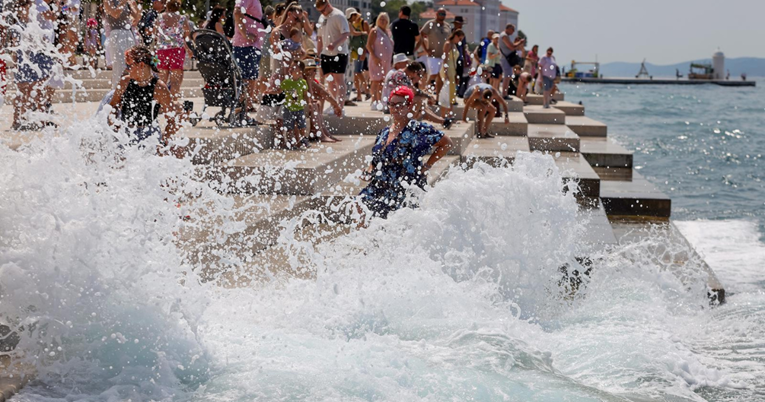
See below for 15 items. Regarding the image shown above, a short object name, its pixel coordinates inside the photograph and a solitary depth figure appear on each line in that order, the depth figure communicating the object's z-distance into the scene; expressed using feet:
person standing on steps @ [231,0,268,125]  38.58
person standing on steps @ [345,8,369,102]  53.93
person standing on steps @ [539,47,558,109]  78.07
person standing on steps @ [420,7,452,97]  52.19
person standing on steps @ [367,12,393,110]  47.01
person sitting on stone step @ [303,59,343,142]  35.24
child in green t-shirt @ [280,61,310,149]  33.50
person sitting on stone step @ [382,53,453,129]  35.04
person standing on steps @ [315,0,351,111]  42.24
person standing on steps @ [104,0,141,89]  30.66
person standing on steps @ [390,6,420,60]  50.26
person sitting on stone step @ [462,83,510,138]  49.37
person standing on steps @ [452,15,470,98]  57.72
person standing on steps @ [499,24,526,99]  70.08
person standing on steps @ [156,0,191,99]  35.78
